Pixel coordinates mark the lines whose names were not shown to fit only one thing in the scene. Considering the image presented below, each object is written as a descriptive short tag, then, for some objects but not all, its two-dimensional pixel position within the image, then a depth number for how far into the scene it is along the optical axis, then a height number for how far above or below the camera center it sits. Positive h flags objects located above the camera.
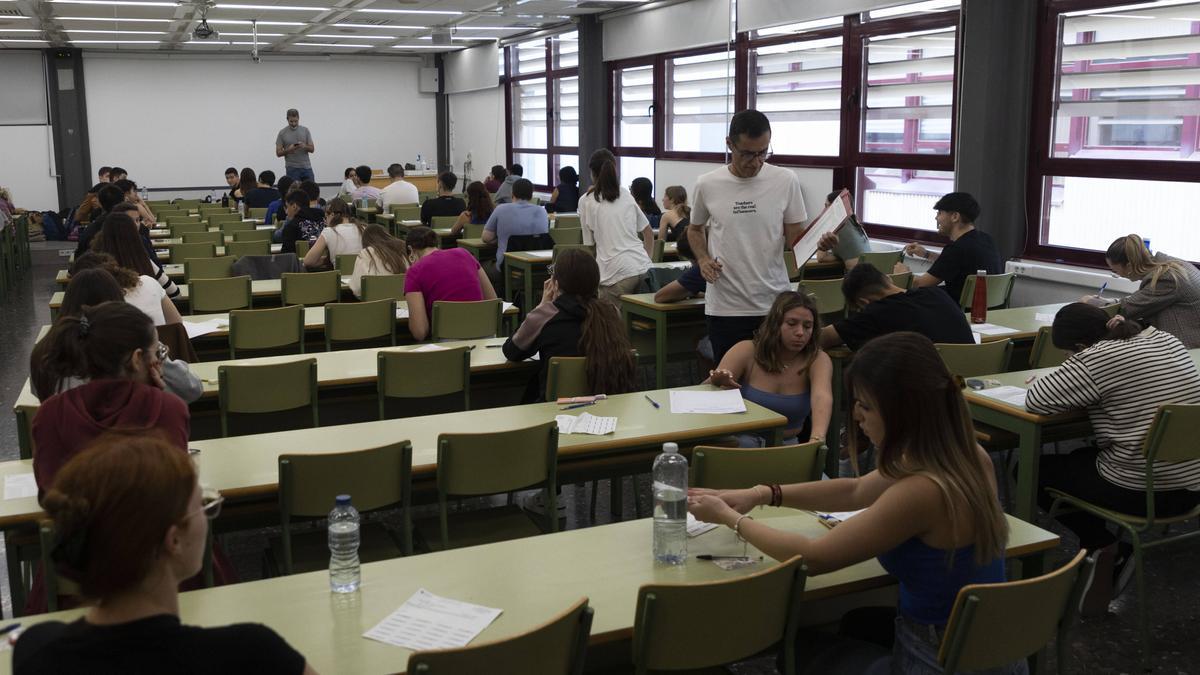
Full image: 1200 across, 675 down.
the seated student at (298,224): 8.53 -0.27
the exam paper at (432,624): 2.02 -0.89
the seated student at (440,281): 5.59 -0.50
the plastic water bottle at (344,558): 2.24 -0.81
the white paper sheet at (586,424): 3.49 -0.82
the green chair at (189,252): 8.46 -0.49
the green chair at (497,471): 3.18 -0.90
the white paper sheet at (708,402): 3.72 -0.80
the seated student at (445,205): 10.95 -0.15
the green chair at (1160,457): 3.23 -0.89
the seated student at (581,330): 4.12 -0.58
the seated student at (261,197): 12.05 -0.05
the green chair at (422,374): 4.37 -0.80
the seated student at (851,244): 7.18 -0.40
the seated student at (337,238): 7.73 -0.35
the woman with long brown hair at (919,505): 2.16 -0.68
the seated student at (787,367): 3.87 -0.70
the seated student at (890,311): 4.44 -0.54
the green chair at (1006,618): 2.04 -0.89
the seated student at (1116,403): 3.40 -0.74
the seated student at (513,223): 8.73 -0.28
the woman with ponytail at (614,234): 6.94 -0.30
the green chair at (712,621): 2.05 -0.90
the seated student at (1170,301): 4.85 -0.56
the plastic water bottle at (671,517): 2.42 -0.79
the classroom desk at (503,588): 2.04 -0.88
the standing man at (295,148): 14.09 +0.62
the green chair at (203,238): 9.42 -0.42
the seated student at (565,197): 11.70 -0.08
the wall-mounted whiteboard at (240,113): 18.56 +1.53
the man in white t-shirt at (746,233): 4.52 -0.20
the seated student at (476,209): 9.73 -0.17
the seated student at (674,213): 9.27 -0.22
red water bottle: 5.44 -0.63
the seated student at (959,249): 5.94 -0.36
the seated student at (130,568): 1.33 -0.51
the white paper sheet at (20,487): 2.85 -0.84
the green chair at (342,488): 2.98 -0.89
